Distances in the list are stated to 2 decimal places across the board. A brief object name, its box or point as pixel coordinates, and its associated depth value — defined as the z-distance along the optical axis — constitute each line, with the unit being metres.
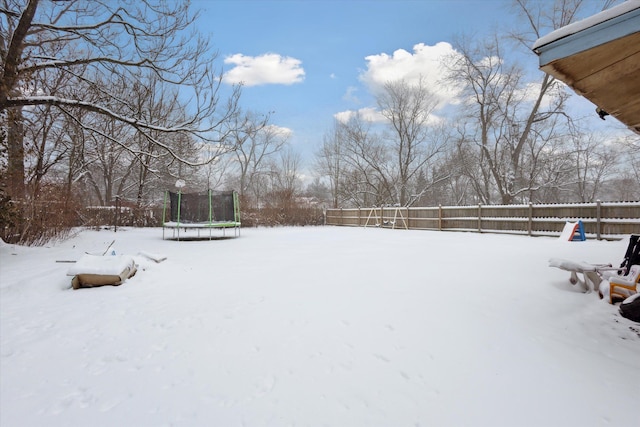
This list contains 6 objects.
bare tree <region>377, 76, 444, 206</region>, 20.44
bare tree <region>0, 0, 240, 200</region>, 5.26
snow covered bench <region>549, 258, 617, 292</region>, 3.15
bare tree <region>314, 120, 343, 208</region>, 22.81
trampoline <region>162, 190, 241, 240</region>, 9.00
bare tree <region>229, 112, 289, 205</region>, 27.15
